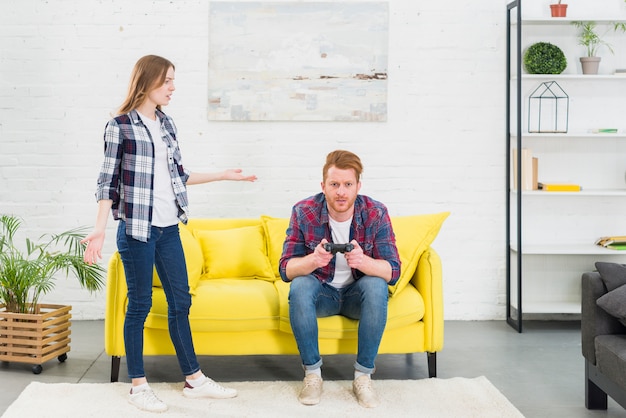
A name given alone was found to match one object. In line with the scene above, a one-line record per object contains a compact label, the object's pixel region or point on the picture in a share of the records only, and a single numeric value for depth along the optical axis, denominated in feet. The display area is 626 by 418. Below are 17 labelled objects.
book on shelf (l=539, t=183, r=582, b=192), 14.76
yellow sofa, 10.95
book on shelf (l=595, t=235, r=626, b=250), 14.96
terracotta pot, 14.87
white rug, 9.69
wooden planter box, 11.71
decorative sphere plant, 14.85
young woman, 9.55
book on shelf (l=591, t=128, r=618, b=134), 14.94
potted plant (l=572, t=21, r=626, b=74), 14.99
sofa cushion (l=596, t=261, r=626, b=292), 9.28
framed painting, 15.08
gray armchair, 8.91
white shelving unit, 15.40
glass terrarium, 15.48
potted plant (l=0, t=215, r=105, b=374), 11.76
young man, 10.30
